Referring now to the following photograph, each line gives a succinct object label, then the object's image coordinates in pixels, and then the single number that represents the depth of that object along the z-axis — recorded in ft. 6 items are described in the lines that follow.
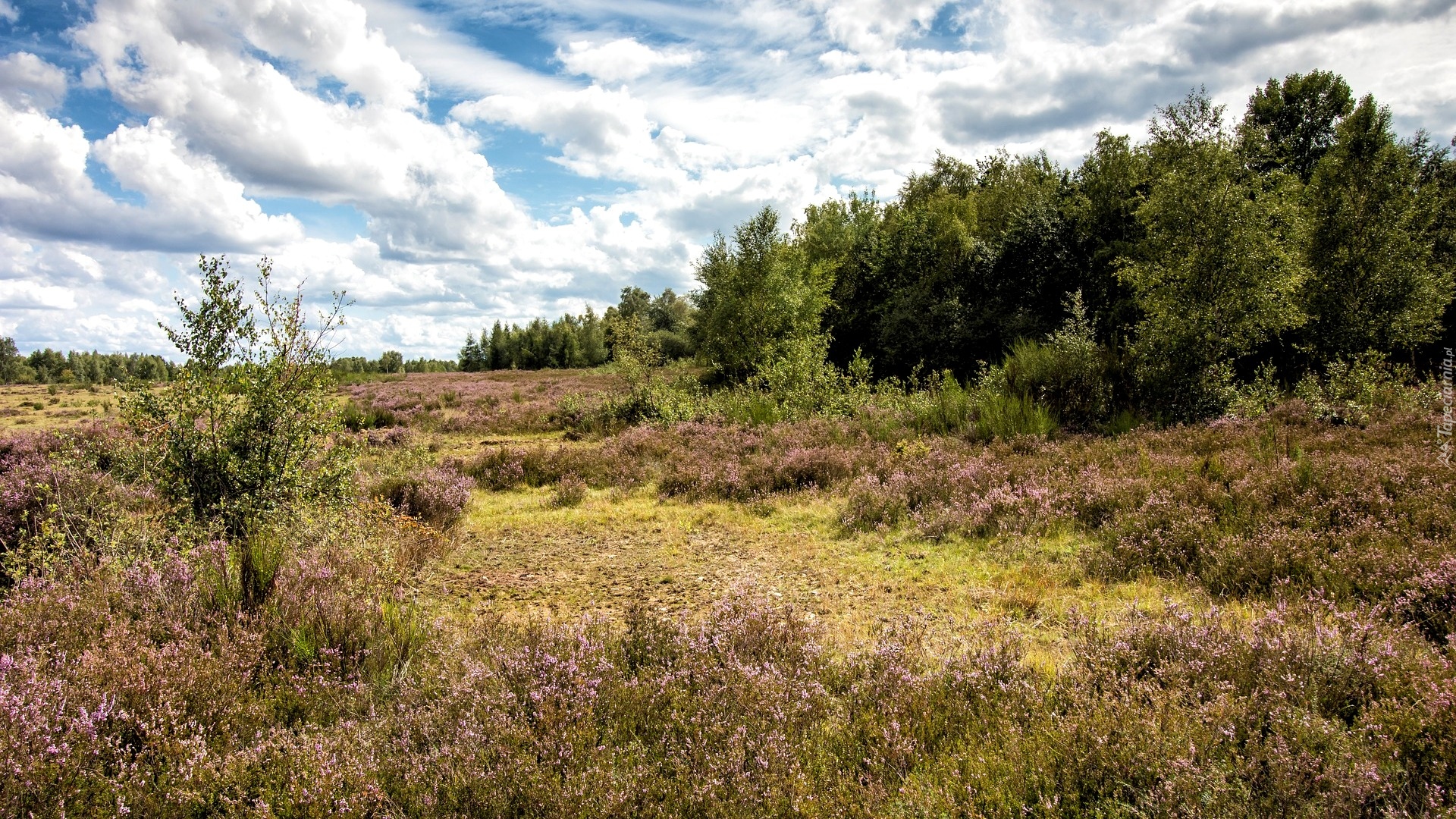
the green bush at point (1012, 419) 38.01
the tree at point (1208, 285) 41.81
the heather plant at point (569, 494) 34.73
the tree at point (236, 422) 19.53
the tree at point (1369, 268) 56.90
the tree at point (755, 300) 108.27
